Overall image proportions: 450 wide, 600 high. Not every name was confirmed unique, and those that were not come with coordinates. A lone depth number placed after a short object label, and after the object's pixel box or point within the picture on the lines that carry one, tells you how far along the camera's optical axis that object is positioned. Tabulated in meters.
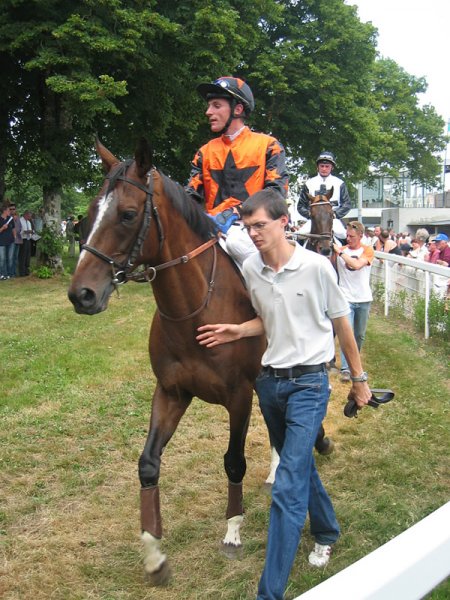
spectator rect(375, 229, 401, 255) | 17.09
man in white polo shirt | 2.82
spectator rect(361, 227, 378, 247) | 19.27
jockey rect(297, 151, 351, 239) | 8.22
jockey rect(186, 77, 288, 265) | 4.12
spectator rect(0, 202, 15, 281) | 16.52
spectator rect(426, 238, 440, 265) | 12.30
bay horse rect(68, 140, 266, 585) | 2.99
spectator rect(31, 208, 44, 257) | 17.27
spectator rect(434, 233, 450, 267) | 12.11
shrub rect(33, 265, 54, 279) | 16.94
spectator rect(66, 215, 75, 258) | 25.10
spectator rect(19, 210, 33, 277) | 17.69
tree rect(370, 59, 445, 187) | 40.22
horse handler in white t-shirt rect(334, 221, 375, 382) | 7.68
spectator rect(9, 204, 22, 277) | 17.16
